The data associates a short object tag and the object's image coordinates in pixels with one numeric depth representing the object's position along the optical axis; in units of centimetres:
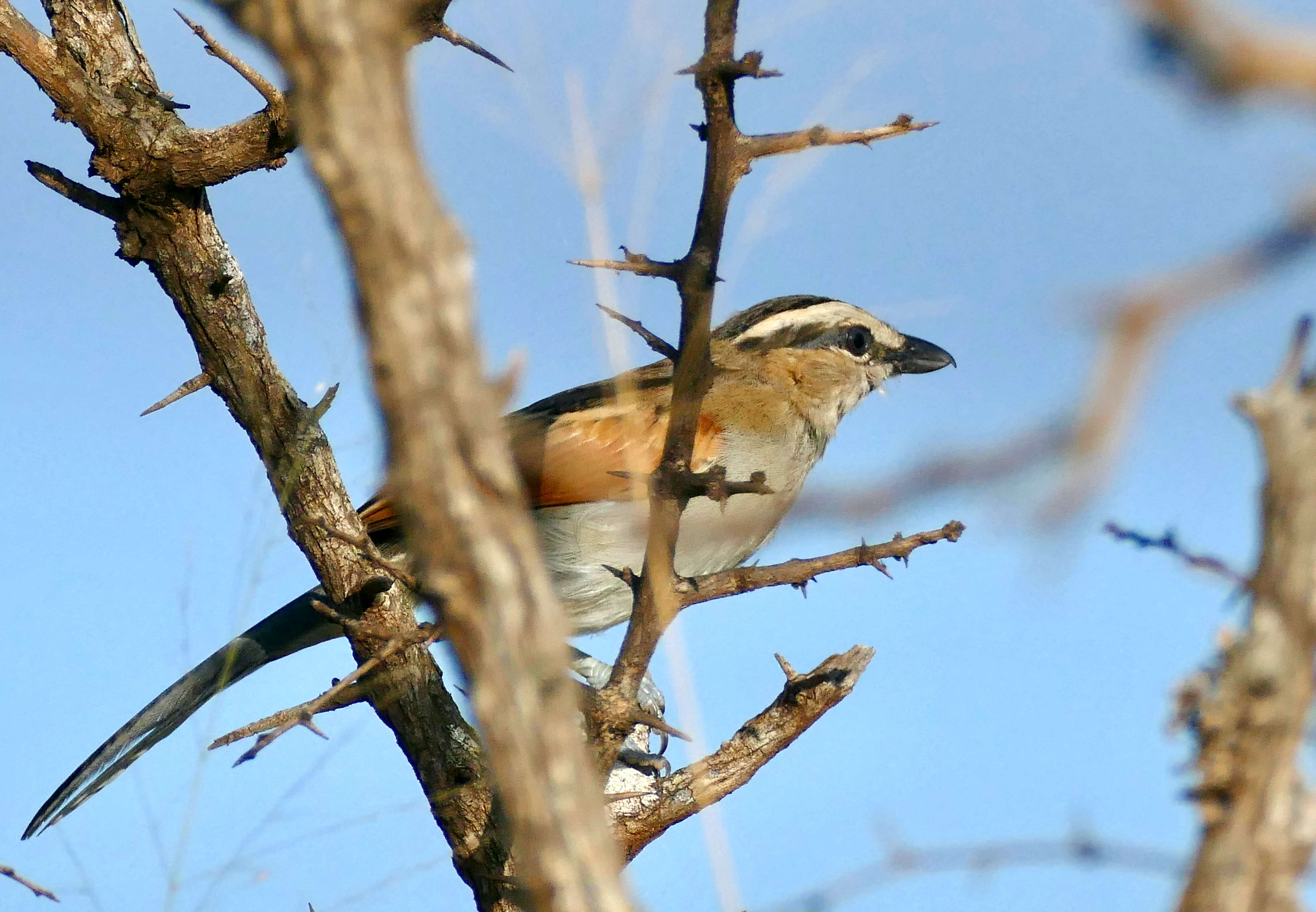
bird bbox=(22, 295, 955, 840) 947
